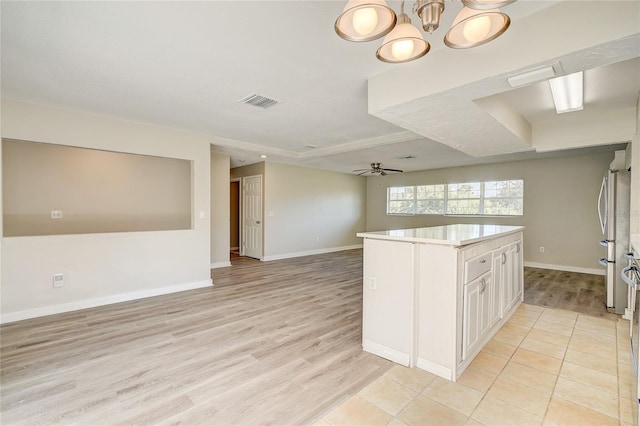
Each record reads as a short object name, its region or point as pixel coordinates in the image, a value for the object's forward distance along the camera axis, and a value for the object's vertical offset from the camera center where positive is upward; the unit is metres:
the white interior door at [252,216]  7.32 -0.19
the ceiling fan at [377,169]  6.74 +0.99
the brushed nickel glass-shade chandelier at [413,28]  1.26 +0.89
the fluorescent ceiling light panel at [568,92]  2.68 +1.23
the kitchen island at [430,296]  2.23 -0.75
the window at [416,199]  8.25 +0.32
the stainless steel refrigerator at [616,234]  3.52 -0.30
